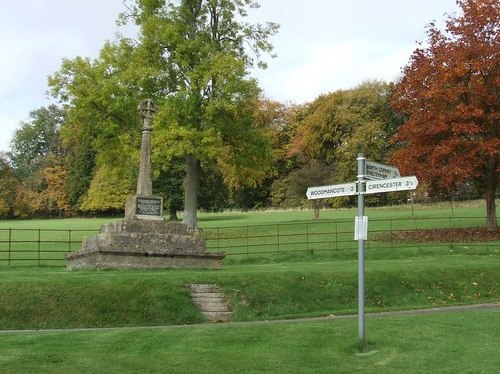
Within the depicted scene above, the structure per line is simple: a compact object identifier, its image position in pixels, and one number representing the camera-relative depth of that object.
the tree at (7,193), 89.06
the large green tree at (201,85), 32.66
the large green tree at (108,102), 34.03
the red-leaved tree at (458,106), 28.94
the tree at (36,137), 108.81
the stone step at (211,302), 15.62
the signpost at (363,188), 9.32
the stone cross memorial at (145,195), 21.25
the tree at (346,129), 68.81
